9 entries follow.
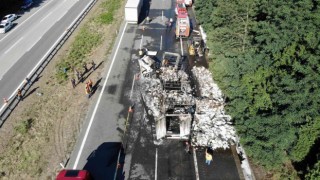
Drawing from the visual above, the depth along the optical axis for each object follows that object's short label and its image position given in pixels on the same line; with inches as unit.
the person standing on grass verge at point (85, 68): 1445.6
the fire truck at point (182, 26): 1723.7
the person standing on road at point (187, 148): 1009.6
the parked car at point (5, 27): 1905.4
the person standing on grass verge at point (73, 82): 1333.3
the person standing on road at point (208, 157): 951.0
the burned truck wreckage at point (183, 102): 1049.5
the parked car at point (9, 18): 1999.9
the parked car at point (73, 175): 843.1
